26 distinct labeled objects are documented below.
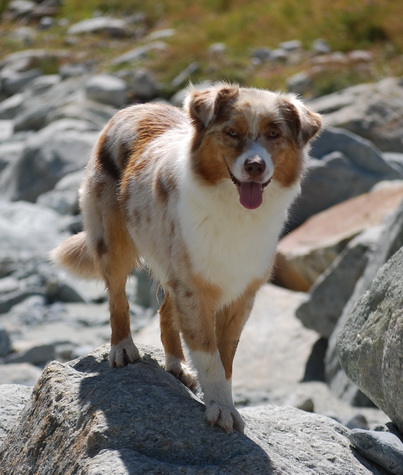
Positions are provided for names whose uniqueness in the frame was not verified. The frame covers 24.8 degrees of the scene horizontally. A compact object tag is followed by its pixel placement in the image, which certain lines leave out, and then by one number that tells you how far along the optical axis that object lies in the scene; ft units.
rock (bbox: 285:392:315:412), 26.84
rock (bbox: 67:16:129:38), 112.16
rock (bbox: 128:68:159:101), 83.30
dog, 16.47
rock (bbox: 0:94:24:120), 87.19
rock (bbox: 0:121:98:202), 63.16
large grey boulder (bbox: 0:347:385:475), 15.28
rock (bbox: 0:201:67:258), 54.39
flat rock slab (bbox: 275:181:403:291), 37.14
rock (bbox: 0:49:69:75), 100.48
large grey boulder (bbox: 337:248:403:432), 17.01
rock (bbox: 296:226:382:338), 32.81
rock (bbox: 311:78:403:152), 52.49
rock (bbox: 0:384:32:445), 19.44
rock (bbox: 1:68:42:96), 97.30
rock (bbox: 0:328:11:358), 38.96
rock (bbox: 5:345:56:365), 37.60
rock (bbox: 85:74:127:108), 78.12
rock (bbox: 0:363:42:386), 33.86
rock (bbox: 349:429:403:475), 16.63
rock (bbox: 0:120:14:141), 79.30
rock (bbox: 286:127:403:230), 44.78
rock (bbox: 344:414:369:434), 24.31
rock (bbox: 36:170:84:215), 58.73
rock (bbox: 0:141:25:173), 70.03
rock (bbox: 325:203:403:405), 26.04
